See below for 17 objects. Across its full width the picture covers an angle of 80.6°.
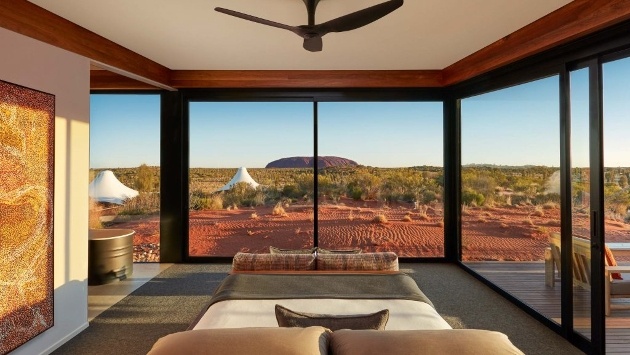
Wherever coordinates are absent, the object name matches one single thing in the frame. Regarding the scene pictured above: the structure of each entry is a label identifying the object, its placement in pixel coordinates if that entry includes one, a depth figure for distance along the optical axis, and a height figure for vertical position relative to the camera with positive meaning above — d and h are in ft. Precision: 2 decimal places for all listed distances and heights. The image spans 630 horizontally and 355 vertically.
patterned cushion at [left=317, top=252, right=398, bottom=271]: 9.94 -2.19
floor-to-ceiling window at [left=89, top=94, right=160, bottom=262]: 17.54 +0.64
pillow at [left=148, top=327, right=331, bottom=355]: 4.53 -2.04
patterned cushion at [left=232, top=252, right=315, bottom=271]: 10.01 -2.22
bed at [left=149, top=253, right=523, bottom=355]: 4.61 -2.30
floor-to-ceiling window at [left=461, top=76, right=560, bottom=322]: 11.49 -0.18
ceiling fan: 7.20 +3.29
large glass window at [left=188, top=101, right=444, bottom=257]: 17.76 +0.28
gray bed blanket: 8.20 -2.49
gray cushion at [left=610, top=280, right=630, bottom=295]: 9.30 -2.66
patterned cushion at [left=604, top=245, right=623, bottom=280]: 9.17 -1.91
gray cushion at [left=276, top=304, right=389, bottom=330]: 5.86 -2.23
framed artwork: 7.96 -0.75
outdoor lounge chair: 9.20 -2.33
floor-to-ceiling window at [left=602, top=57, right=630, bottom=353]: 8.86 +0.03
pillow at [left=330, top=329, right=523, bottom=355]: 4.53 -2.04
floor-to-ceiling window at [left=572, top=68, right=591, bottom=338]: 9.75 -0.44
